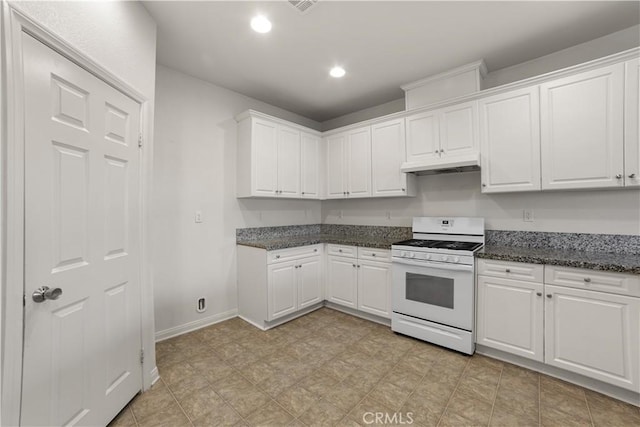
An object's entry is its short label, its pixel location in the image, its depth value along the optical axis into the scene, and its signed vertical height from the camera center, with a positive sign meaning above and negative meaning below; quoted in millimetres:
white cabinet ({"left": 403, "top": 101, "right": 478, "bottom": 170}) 2666 +834
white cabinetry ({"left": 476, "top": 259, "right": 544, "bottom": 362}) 2102 -775
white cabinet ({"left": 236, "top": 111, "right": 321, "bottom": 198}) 3143 +708
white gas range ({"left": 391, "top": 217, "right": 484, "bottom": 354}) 2377 -678
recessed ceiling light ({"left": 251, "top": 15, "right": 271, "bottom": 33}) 2071 +1501
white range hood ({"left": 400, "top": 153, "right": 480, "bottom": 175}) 2566 +498
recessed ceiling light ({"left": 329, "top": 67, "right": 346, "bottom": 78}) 2834 +1526
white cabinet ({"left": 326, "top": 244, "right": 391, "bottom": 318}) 2996 -768
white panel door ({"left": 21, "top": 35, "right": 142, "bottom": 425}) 1179 -148
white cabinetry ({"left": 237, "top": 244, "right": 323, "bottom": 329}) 2918 -787
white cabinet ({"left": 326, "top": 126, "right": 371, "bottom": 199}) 3477 +682
